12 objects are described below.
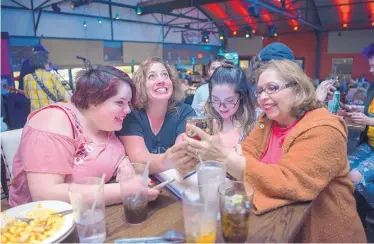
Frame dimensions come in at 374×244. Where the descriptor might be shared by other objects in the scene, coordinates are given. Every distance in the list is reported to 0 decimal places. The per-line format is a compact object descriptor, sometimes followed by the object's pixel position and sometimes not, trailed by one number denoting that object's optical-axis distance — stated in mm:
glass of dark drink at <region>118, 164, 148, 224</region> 1068
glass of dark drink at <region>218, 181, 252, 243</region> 917
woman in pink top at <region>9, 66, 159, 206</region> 1233
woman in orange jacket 1153
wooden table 979
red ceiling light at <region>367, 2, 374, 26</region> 11117
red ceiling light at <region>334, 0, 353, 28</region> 11328
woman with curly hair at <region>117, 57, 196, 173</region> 1868
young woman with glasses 1959
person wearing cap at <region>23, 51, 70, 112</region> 4312
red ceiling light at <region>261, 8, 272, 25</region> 13116
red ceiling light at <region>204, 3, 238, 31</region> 13617
